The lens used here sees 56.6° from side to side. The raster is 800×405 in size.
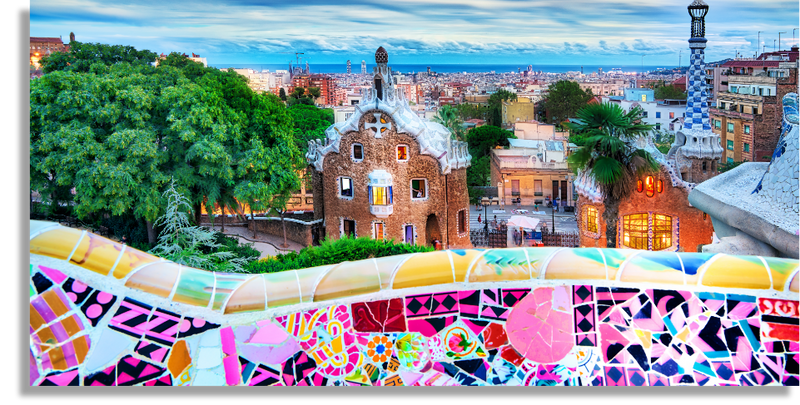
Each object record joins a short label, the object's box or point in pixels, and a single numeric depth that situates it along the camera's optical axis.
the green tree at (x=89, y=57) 21.36
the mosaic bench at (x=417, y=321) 4.09
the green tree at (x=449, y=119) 39.34
